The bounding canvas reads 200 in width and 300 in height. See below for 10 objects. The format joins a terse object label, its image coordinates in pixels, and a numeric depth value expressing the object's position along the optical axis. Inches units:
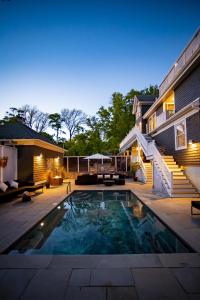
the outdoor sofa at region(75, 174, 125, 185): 618.7
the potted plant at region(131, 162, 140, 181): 694.8
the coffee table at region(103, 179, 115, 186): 591.2
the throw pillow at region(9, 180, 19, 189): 431.8
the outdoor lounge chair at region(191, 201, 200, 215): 235.7
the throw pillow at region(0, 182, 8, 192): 376.4
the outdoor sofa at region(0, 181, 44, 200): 354.5
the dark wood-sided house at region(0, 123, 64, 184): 529.7
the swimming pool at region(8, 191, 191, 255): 171.6
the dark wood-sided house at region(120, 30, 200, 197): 386.9
